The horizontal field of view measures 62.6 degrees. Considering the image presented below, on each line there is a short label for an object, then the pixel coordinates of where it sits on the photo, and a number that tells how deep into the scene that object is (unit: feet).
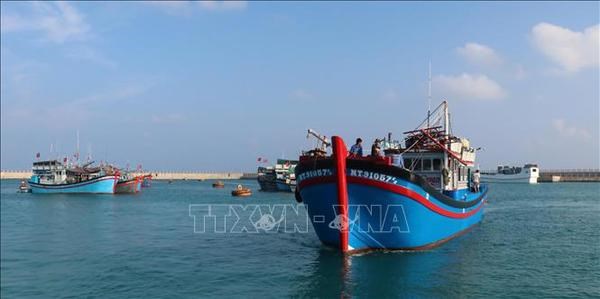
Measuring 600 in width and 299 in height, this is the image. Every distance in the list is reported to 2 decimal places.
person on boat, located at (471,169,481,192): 117.29
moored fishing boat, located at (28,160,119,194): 268.00
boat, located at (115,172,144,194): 281.95
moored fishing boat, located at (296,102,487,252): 67.00
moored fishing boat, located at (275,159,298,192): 290.97
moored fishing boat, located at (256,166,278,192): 316.31
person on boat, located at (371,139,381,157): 70.64
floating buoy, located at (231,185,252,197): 281.33
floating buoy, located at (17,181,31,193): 309.47
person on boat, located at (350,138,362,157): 73.95
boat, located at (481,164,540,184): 490.08
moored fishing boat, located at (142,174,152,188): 450.30
